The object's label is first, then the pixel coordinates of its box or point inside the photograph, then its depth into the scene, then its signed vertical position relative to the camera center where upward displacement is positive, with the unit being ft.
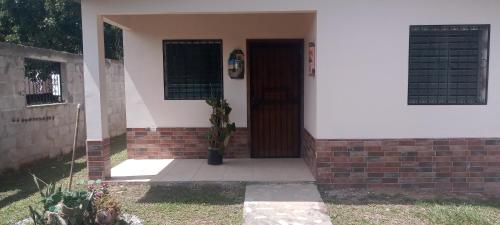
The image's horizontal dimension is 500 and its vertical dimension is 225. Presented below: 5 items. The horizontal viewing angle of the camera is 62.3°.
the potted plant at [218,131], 23.11 -2.75
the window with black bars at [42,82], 25.07 +0.12
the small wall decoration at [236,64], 23.98 +1.04
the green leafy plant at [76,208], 11.77 -3.66
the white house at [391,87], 17.98 -0.30
